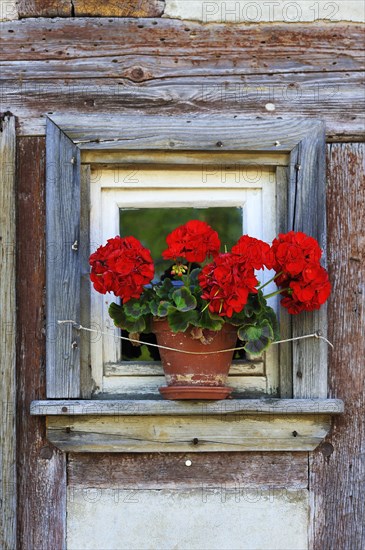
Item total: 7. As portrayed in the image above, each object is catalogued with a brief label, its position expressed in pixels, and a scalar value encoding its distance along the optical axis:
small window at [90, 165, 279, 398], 3.67
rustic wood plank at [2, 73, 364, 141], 3.71
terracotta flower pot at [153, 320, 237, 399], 3.42
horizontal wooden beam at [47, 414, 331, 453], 3.57
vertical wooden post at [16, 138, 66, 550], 3.58
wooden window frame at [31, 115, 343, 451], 3.53
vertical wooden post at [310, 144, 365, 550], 3.60
